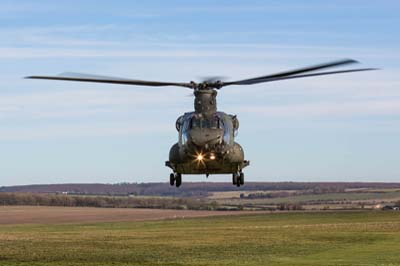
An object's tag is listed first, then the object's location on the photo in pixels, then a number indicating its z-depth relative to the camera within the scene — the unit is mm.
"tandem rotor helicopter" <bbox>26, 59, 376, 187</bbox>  39219
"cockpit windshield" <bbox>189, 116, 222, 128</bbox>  39531
